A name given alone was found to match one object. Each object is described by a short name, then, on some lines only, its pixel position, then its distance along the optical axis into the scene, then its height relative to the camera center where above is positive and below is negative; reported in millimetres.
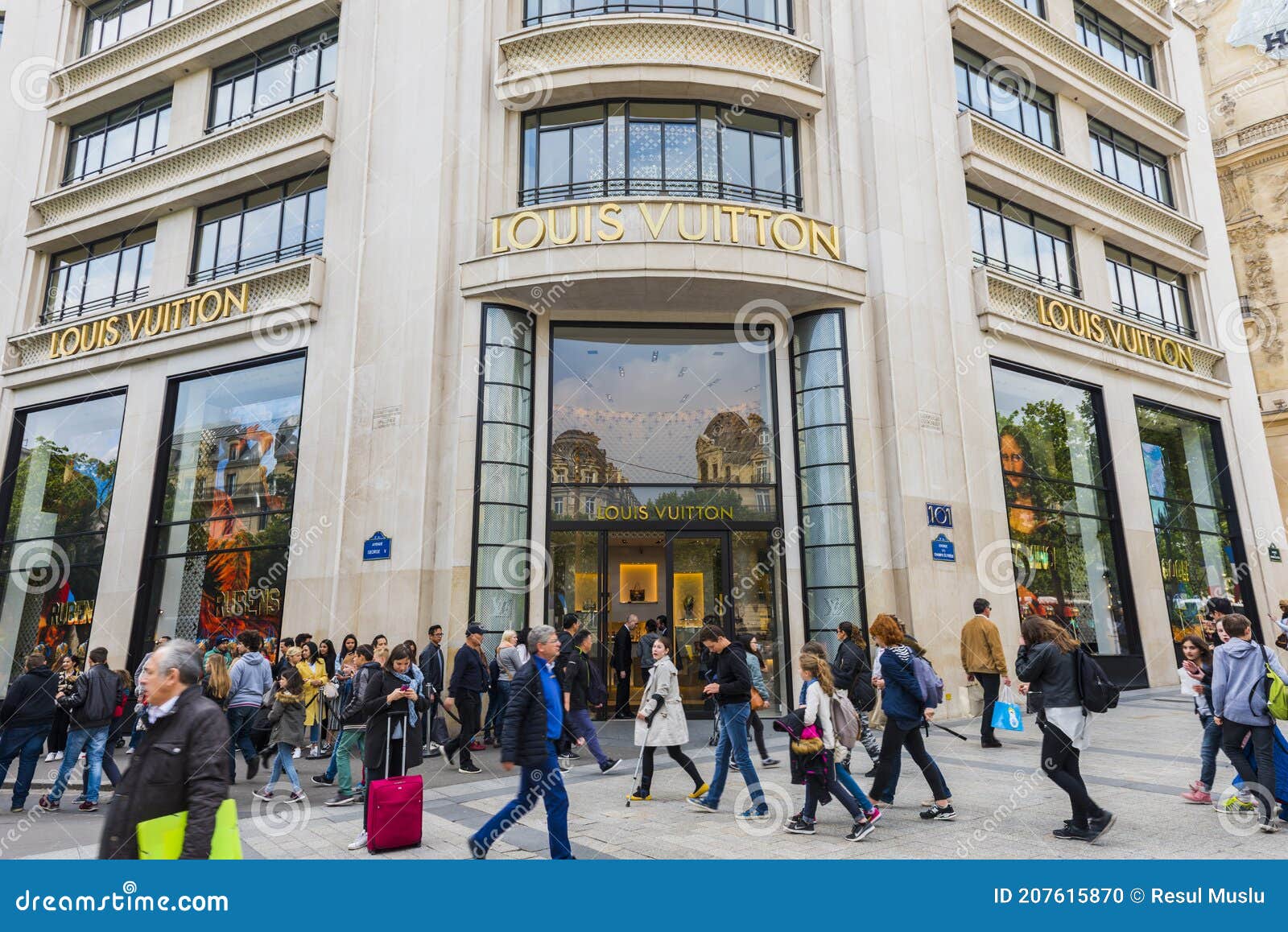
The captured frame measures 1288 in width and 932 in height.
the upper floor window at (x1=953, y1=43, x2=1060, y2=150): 19141 +12764
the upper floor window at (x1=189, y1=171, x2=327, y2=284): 17625 +9008
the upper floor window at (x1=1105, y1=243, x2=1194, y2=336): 21375 +8985
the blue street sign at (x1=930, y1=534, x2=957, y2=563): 14844 +1434
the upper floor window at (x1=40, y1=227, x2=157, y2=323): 19797 +9002
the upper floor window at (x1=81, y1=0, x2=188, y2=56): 20938 +16200
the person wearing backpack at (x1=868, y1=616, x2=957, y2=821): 7043 -830
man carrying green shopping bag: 3529 -579
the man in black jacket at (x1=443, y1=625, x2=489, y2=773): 10750 -695
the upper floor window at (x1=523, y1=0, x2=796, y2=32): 16172 +12380
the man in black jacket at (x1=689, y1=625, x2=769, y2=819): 7750 -661
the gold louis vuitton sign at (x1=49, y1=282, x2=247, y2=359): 17672 +7138
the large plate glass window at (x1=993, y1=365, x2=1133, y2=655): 17328 +2662
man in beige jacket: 11375 -367
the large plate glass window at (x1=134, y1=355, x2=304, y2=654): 16234 +2762
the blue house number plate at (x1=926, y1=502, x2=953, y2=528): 14969 +2085
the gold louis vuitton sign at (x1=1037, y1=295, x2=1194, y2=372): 18766 +7103
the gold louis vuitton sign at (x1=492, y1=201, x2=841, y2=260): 14727 +7369
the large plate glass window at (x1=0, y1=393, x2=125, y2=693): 18516 +2719
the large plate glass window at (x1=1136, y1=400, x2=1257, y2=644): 19953 +2882
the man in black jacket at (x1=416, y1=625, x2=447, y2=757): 11922 -572
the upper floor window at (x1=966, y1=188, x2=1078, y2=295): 18500 +8993
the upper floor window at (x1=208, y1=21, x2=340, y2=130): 18422 +12886
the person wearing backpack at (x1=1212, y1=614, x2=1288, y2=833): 6480 -622
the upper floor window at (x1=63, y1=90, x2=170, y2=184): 20453 +12832
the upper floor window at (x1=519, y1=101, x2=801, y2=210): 15609 +9241
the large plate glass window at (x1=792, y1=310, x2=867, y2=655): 14695 +2849
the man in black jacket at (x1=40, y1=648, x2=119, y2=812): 8930 -918
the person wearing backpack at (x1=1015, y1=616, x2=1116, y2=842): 6242 -666
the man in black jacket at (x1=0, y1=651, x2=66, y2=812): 8750 -882
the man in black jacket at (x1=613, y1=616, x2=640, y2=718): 14805 -622
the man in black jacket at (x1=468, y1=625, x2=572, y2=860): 5738 -888
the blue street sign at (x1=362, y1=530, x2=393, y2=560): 14234 +1522
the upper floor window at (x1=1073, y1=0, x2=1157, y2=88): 22453 +16469
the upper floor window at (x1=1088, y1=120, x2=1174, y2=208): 21875 +12769
